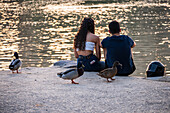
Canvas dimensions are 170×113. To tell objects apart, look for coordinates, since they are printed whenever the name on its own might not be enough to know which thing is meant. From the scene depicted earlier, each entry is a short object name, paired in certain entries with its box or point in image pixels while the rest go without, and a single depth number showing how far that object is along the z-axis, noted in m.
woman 10.52
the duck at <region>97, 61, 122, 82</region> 9.20
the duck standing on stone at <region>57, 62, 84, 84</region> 9.05
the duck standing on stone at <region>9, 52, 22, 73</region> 11.43
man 10.00
